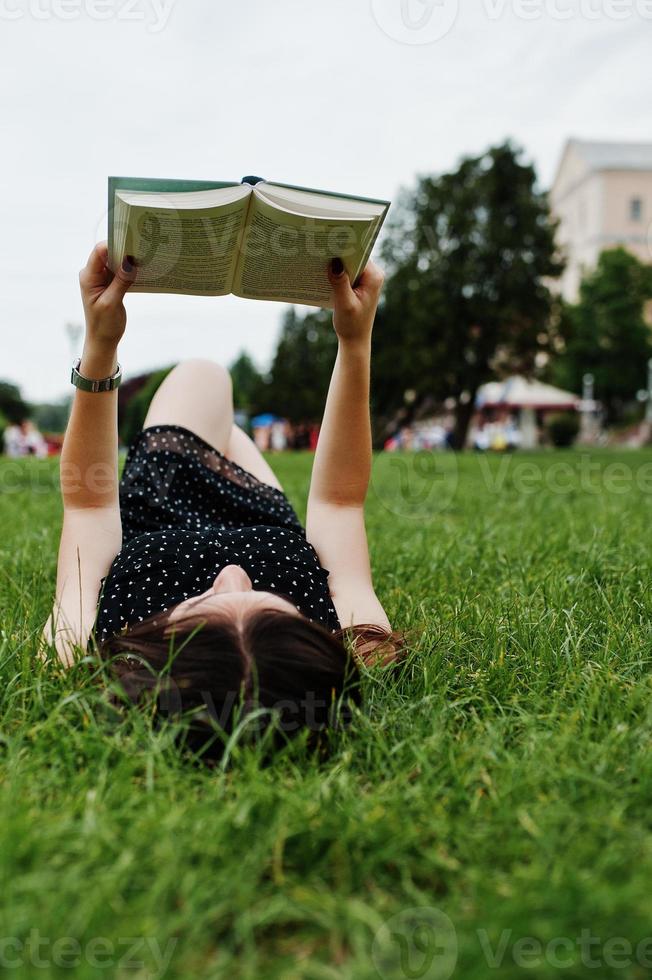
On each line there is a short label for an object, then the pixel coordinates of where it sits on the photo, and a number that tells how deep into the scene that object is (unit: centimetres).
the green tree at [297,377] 3200
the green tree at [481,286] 2369
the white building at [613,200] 4638
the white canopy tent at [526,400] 3144
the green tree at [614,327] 3988
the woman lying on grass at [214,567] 152
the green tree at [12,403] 3744
